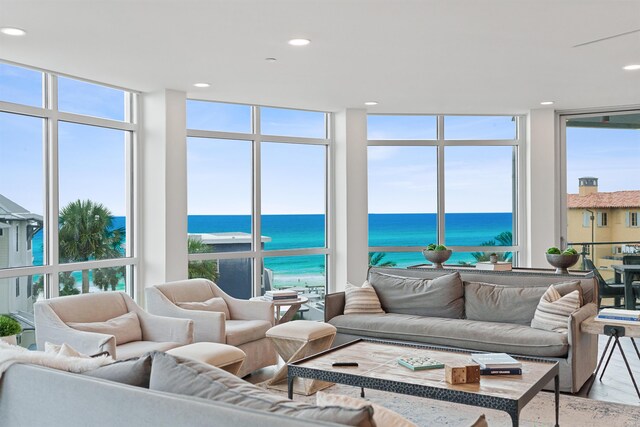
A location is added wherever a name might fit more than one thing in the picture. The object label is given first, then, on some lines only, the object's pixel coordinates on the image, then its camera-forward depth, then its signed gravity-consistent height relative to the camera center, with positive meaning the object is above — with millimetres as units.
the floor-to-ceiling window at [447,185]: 7723 +396
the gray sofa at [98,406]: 1721 -601
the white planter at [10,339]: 4086 -827
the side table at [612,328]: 4031 -790
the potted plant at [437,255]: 5820 -386
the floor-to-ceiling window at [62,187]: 4973 +286
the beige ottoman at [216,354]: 3680 -856
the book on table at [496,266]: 5801 -503
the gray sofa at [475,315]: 4359 -862
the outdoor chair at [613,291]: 6840 -883
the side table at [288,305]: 5484 -824
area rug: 3766 -1308
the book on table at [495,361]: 3379 -845
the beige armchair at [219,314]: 4629 -804
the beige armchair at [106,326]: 3916 -764
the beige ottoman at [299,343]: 4406 -960
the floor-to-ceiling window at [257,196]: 6684 +240
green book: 3504 -881
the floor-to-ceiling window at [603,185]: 7109 +357
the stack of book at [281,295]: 5523 -735
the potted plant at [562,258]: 5086 -380
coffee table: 3037 -906
